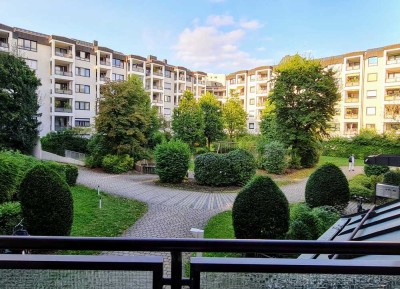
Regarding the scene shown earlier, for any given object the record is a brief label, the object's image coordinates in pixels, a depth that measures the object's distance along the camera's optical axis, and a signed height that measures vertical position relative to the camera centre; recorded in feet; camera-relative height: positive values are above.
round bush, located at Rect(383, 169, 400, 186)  34.99 -4.82
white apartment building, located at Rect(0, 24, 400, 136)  86.69 +20.14
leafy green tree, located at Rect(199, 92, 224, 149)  89.04 +4.64
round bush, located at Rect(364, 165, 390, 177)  46.74 -5.26
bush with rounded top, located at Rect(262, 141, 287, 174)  55.21 -4.10
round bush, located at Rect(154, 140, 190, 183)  44.68 -4.02
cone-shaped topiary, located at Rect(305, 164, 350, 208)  28.96 -5.24
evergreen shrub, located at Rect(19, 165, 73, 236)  18.90 -4.67
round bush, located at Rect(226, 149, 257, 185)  44.42 -4.62
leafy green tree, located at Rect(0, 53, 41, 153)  55.88 +5.73
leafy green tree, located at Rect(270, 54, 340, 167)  57.57 +7.24
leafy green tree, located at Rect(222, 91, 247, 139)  93.66 +6.20
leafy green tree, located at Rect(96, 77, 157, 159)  55.88 +2.85
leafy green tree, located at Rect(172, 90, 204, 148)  80.43 +3.27
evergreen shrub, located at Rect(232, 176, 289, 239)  19.76 -5.24
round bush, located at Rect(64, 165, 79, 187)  39.29 -5.63
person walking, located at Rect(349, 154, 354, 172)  60.84 -5.78
